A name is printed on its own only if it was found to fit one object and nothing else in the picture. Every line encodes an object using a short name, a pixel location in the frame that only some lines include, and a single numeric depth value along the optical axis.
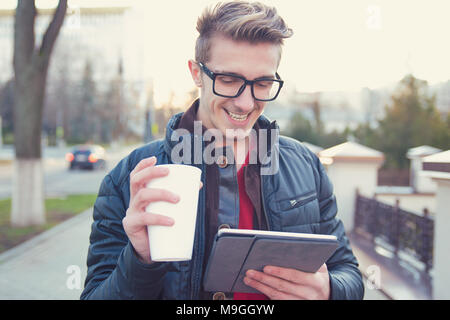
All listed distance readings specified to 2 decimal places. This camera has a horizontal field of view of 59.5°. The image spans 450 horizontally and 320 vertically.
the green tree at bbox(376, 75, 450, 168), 12.14
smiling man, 1.42
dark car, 19.61
